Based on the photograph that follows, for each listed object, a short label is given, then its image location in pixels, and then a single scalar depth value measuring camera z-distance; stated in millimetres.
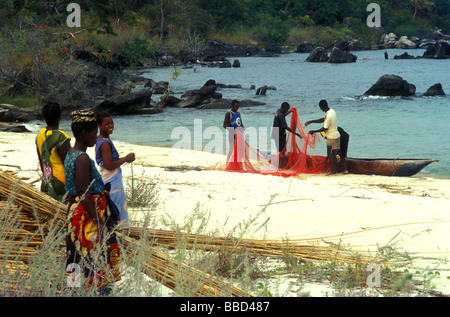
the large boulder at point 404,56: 56094
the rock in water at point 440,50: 54219
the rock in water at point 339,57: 50450
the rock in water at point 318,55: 51469
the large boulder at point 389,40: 73312
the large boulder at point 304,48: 64250
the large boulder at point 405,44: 72625
